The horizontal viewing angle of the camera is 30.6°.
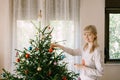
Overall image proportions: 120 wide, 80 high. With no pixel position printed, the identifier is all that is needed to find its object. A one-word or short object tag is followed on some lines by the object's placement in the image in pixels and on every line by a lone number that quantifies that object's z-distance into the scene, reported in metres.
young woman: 2.51
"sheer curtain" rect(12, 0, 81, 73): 3.84
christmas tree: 2.42
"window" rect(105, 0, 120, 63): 3.96
